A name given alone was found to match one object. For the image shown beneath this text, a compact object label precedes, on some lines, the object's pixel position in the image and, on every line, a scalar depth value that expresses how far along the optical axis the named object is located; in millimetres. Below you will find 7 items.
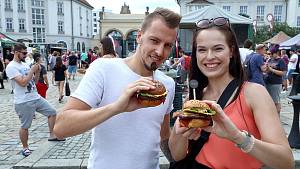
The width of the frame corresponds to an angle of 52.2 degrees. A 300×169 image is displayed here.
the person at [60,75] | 12494
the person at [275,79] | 8281
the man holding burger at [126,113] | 1945
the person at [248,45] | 9210
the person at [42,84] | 8567
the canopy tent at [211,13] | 10882
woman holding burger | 1706
